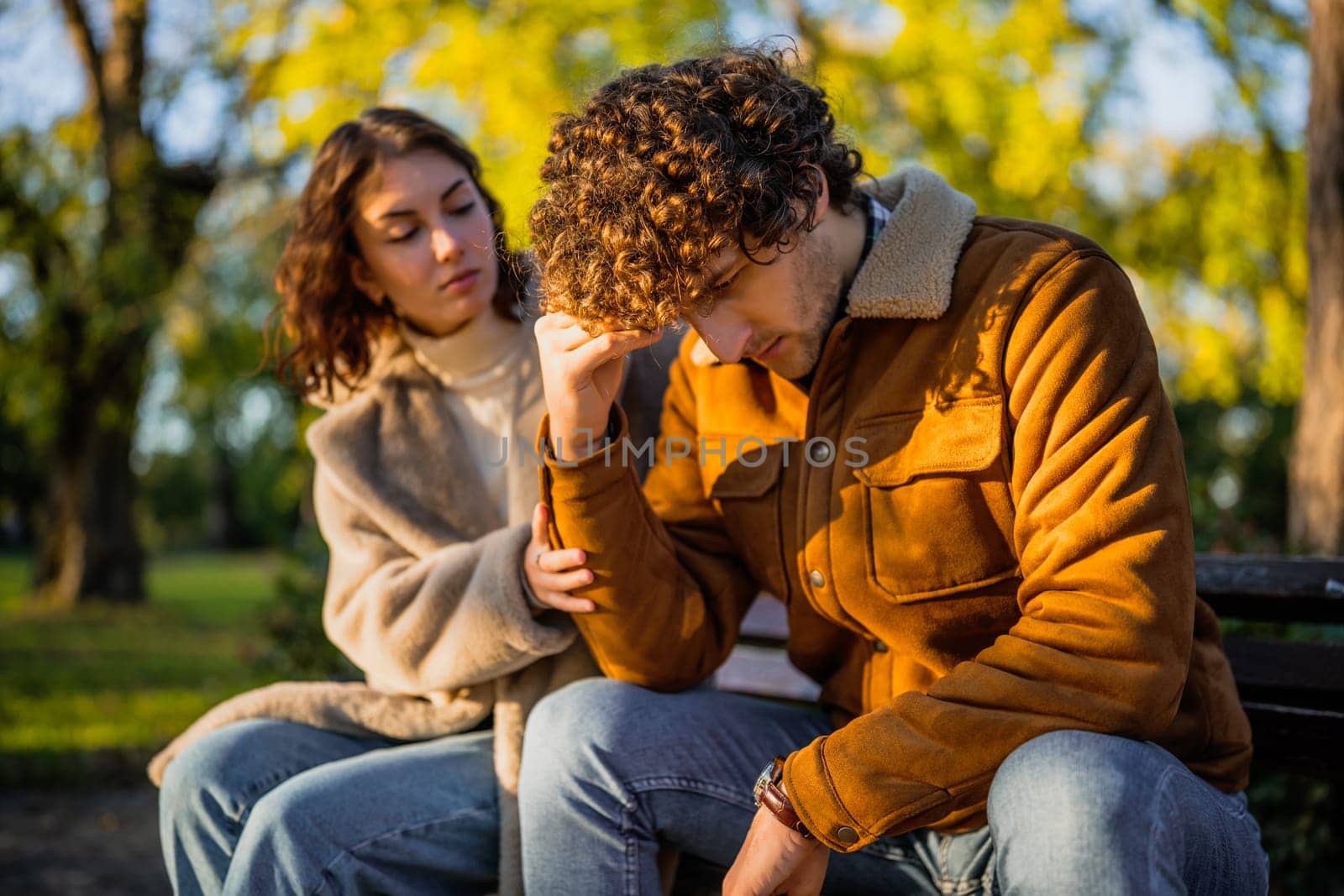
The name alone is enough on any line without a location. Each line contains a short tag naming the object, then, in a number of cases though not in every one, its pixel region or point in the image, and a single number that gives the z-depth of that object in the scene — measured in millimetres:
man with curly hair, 1595
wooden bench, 2186
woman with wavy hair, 2195
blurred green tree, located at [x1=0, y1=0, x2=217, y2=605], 9422
